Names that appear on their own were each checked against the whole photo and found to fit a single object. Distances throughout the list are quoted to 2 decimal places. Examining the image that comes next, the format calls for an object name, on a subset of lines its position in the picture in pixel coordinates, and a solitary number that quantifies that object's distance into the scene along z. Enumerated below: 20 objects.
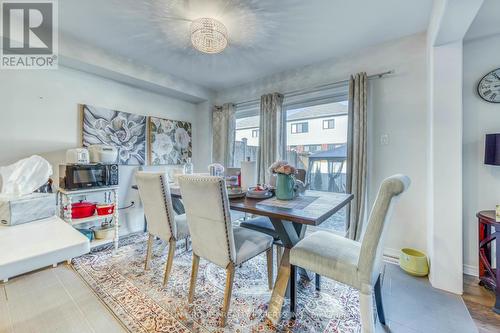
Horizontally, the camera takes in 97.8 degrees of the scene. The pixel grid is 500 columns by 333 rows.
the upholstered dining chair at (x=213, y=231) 1.41
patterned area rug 1.47
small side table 1.58
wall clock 2.02
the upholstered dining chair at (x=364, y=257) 1.16
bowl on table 1.91
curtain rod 2.46
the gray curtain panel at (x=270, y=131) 3.21
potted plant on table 1.77
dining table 1.35
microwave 2.37
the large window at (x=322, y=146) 2.94
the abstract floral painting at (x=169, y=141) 3.51
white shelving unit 2.37
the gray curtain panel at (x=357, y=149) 2.48
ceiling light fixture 1.93
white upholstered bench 0.74
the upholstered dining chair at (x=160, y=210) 1.87
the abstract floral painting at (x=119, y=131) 2.84
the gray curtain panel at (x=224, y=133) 3.80
